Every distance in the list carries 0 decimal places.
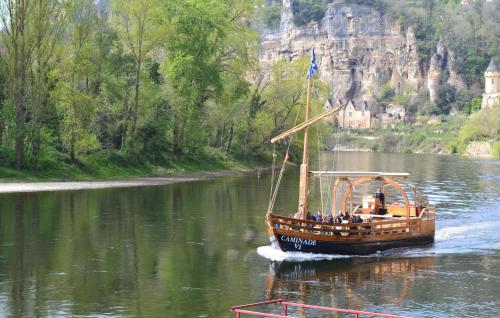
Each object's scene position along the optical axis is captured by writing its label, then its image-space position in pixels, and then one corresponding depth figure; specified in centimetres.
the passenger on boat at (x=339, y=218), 4463
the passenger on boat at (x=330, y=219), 4441
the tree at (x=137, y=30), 8844
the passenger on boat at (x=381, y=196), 5319
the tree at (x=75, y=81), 8069
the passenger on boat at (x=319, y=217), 4455
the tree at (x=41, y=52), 7644
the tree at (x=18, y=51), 7550
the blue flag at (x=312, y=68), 4683
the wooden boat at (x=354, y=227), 4284
